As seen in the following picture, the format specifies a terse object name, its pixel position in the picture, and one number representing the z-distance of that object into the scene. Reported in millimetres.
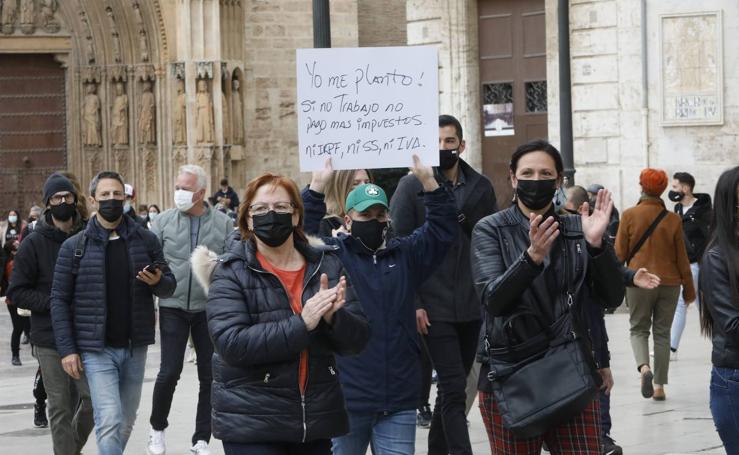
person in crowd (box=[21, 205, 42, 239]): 24688
